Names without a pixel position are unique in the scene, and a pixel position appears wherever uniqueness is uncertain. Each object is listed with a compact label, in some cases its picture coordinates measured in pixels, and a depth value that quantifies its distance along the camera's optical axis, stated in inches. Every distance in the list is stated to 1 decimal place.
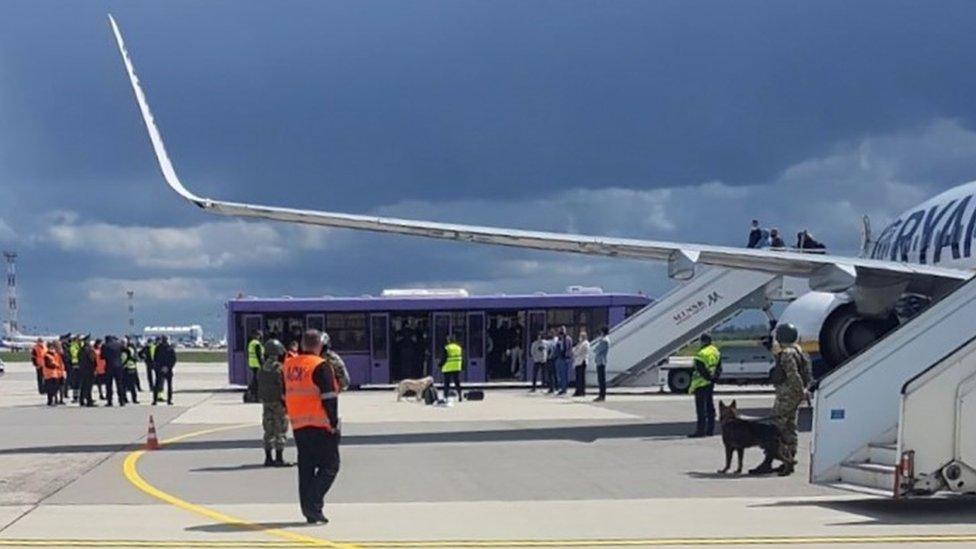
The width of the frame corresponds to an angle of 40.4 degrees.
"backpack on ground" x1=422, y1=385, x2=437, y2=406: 1224.2
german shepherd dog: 602.2
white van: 1444.4
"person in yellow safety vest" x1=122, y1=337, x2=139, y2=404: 1274.6
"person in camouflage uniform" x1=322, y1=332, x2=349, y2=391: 606.5
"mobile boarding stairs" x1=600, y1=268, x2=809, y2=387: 1280.8
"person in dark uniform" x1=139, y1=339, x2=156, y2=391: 1320.3
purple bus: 1567.4
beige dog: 1245.1
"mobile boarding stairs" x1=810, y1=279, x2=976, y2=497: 459.2
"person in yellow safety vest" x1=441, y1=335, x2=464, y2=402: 1190.3
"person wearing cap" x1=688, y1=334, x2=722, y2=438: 757.9
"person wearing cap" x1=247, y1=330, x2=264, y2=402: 1194.6
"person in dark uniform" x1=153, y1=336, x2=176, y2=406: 1253.1
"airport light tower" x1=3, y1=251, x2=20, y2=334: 7583.7
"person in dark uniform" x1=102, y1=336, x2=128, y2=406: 1240.2
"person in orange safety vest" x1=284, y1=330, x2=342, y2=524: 461.7
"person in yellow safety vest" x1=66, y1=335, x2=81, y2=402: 1333.7
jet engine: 908.6
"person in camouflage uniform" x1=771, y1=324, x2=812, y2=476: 605.6
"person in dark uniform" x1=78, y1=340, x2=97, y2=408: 1229.1
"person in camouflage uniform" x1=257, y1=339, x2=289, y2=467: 669.9
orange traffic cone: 771.4
